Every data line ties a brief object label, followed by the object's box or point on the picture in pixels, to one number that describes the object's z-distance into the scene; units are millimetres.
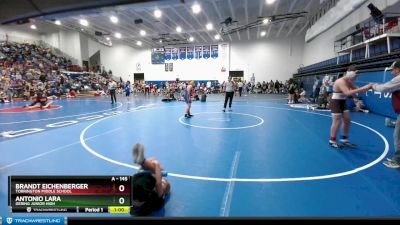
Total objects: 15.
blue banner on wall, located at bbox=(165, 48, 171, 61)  33869
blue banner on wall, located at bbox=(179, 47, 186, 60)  33156
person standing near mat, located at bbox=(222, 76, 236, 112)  11906
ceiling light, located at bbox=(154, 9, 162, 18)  16952
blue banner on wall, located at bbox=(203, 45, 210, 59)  32281
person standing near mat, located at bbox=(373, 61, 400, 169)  4035
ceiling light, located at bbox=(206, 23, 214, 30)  21844
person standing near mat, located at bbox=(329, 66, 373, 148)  5398
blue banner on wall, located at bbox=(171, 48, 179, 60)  33500
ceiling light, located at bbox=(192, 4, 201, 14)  15645
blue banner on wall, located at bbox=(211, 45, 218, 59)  32125
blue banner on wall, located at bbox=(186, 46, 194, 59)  32938
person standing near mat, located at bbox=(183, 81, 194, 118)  9953
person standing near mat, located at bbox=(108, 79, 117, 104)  16094
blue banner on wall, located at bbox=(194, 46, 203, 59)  32650
